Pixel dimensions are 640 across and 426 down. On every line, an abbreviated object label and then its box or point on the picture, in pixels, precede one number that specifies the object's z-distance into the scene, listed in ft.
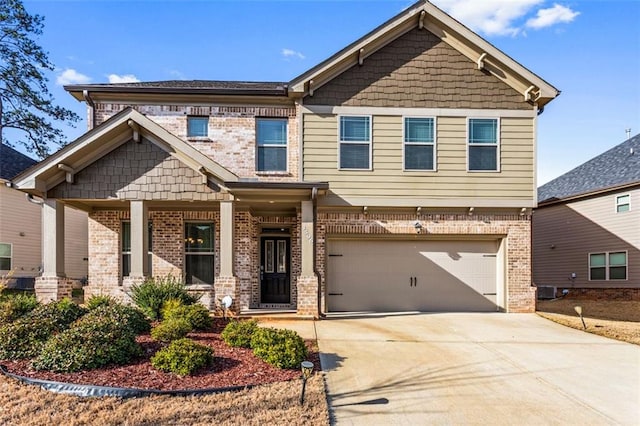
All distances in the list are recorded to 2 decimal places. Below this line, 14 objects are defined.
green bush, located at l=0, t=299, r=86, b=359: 21.36
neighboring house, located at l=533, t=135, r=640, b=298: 52.95
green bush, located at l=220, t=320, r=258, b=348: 23.25
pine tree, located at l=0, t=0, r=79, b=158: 75.36
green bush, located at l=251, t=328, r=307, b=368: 20.58
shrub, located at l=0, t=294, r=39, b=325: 25.71
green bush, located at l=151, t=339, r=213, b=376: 19.22
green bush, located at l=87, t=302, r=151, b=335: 22.89
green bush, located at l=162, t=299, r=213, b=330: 26.22
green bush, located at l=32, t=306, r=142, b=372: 19.30
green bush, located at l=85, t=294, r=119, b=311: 28.08
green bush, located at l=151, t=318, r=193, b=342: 22.82
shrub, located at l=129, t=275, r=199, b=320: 28.78
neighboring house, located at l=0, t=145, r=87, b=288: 56.59
